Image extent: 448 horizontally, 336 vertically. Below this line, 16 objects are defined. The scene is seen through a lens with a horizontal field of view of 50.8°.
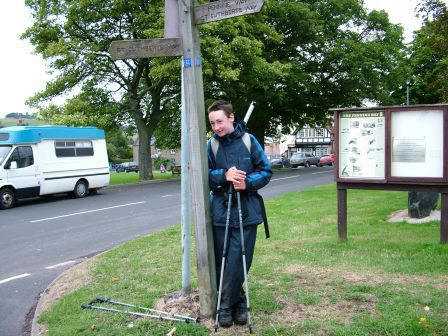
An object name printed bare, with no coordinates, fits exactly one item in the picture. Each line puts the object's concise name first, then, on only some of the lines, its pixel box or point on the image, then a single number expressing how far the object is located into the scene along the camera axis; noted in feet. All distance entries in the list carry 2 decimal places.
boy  13.29
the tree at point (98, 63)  76.89
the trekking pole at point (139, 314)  13.97
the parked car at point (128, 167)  220.43
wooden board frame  21.67
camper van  53.21
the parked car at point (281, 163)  154.98
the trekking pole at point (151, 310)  13.83
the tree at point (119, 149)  289.12
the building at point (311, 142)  269.64
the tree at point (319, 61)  100.32
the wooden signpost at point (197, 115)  13.84
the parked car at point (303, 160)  163.75
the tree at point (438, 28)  40.65
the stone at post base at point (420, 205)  29.35
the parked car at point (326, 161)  172.24
